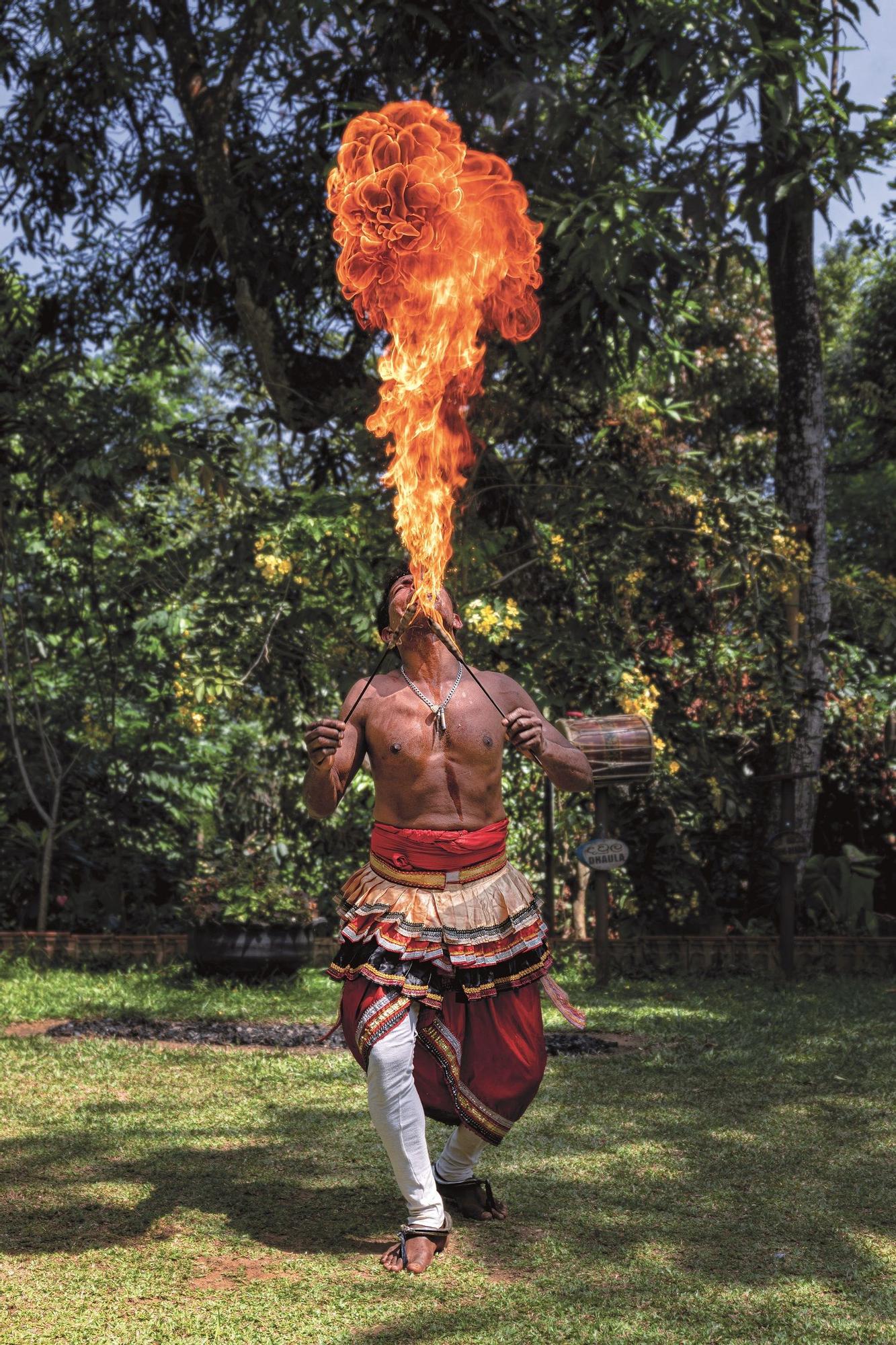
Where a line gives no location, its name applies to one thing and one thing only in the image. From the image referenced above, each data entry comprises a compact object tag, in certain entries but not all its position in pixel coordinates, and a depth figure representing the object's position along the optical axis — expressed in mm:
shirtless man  3932
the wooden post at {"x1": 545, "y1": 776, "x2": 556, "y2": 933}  10875
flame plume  4449
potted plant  9703
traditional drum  7727
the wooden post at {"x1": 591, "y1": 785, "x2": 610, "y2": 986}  9695
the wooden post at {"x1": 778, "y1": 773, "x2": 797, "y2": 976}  10125
